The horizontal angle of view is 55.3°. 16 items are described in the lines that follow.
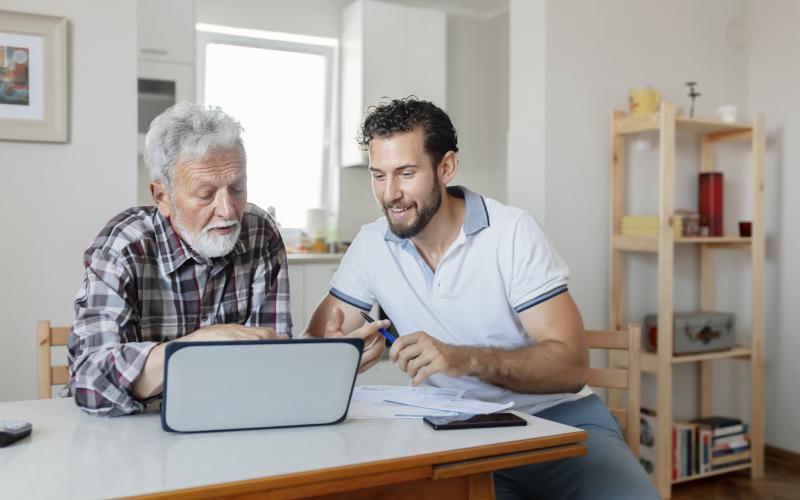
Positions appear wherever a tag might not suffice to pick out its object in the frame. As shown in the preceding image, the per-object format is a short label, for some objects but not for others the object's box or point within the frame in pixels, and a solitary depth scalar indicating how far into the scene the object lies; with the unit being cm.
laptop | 119
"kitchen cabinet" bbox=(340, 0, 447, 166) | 522
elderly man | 154
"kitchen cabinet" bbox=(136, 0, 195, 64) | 457
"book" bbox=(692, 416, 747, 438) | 360
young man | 179
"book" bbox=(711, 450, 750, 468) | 356
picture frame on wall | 268
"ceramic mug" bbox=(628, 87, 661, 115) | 341
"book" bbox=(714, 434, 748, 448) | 358
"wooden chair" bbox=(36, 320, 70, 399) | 191
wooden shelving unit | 330
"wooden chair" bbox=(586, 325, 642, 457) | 208
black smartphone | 131
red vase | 373
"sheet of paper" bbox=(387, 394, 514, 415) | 141
